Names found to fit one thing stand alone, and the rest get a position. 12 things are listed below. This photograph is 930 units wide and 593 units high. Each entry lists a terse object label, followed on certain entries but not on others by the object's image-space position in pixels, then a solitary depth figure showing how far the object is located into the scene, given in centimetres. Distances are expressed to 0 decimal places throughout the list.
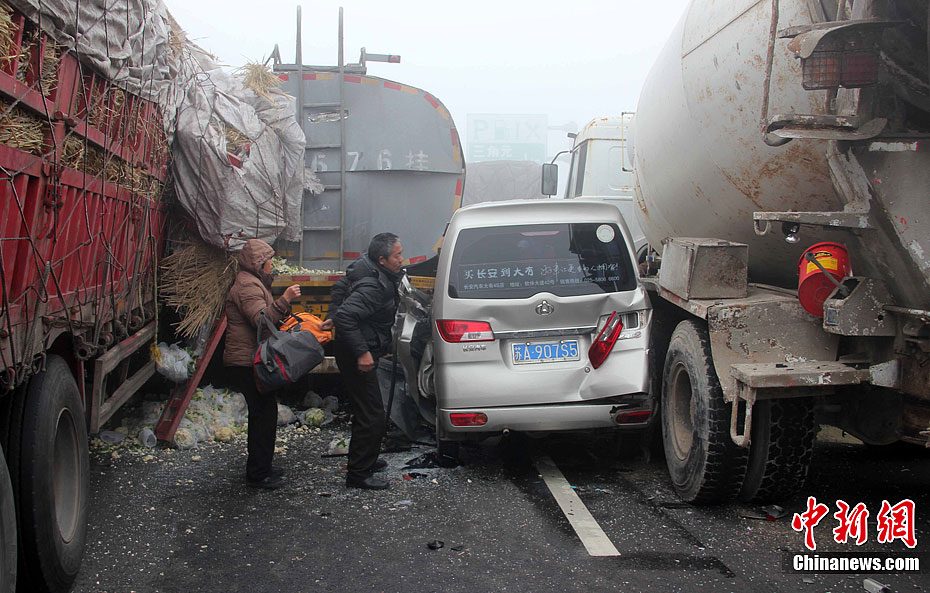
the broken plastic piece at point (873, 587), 355
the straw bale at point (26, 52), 328
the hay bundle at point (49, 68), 358
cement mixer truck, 350
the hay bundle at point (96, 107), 434
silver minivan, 530
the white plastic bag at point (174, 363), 649
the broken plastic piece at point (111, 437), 623
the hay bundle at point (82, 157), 398
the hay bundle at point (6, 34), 307
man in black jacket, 535
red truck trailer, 320
